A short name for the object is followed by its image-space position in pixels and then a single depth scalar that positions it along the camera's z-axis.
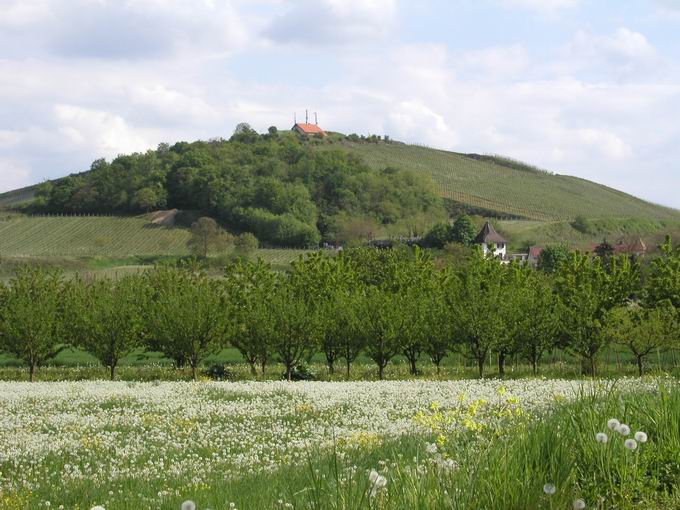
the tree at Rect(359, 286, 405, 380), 48.00
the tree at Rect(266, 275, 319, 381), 47.84
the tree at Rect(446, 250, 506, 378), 46.50
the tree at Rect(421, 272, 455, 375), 48.81
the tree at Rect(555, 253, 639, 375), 47.06
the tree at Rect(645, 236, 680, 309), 53.62
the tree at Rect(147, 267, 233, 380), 46.78
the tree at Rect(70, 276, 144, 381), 47.00
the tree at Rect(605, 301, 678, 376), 44.66
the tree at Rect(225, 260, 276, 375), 48.19
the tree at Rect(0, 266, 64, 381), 47.47
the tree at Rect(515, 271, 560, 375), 48.19
